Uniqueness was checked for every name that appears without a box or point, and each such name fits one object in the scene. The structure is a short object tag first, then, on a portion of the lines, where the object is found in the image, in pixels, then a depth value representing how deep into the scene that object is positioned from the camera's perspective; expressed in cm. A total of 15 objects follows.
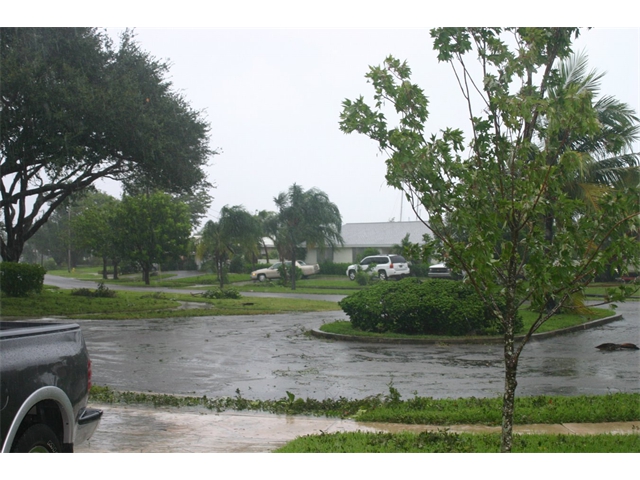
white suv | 4147
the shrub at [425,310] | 1631
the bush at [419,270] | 4097
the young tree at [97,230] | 4869
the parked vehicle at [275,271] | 4809
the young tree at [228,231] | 4028
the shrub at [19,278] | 2514
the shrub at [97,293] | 2990
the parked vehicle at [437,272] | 3856
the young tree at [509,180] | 559
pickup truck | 450
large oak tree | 2152
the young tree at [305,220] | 3859
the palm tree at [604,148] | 2086
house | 4778
